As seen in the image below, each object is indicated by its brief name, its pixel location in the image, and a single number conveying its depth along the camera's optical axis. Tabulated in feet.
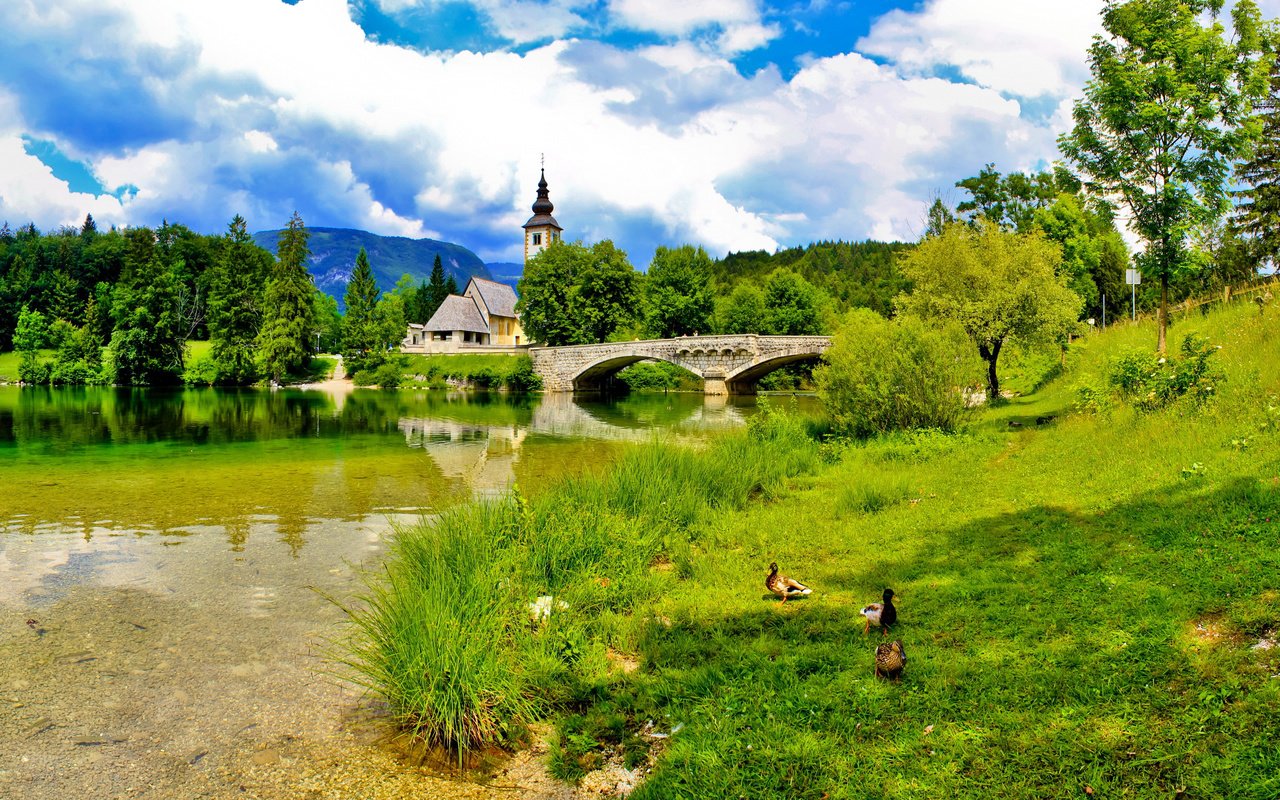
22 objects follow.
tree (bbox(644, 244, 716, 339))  232.73
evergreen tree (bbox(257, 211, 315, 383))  202.08
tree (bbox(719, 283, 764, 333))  239.91
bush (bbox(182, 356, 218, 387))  203.17
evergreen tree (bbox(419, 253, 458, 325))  306.35
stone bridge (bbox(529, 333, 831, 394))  177.99
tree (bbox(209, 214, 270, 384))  206.49
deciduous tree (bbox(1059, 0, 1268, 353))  47.32
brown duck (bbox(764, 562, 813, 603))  23.00
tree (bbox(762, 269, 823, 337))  231.50
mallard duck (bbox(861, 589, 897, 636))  19.31
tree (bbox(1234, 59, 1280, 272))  104.63
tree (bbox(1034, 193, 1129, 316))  125.70
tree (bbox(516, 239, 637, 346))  214.07
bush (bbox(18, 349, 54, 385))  201.98
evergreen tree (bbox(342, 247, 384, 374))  231.09
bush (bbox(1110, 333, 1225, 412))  38.04
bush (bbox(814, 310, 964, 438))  54.44
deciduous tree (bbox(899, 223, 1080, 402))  74.79
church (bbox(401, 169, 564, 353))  252.42
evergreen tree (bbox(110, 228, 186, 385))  197.88
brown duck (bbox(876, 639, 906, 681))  16.69
